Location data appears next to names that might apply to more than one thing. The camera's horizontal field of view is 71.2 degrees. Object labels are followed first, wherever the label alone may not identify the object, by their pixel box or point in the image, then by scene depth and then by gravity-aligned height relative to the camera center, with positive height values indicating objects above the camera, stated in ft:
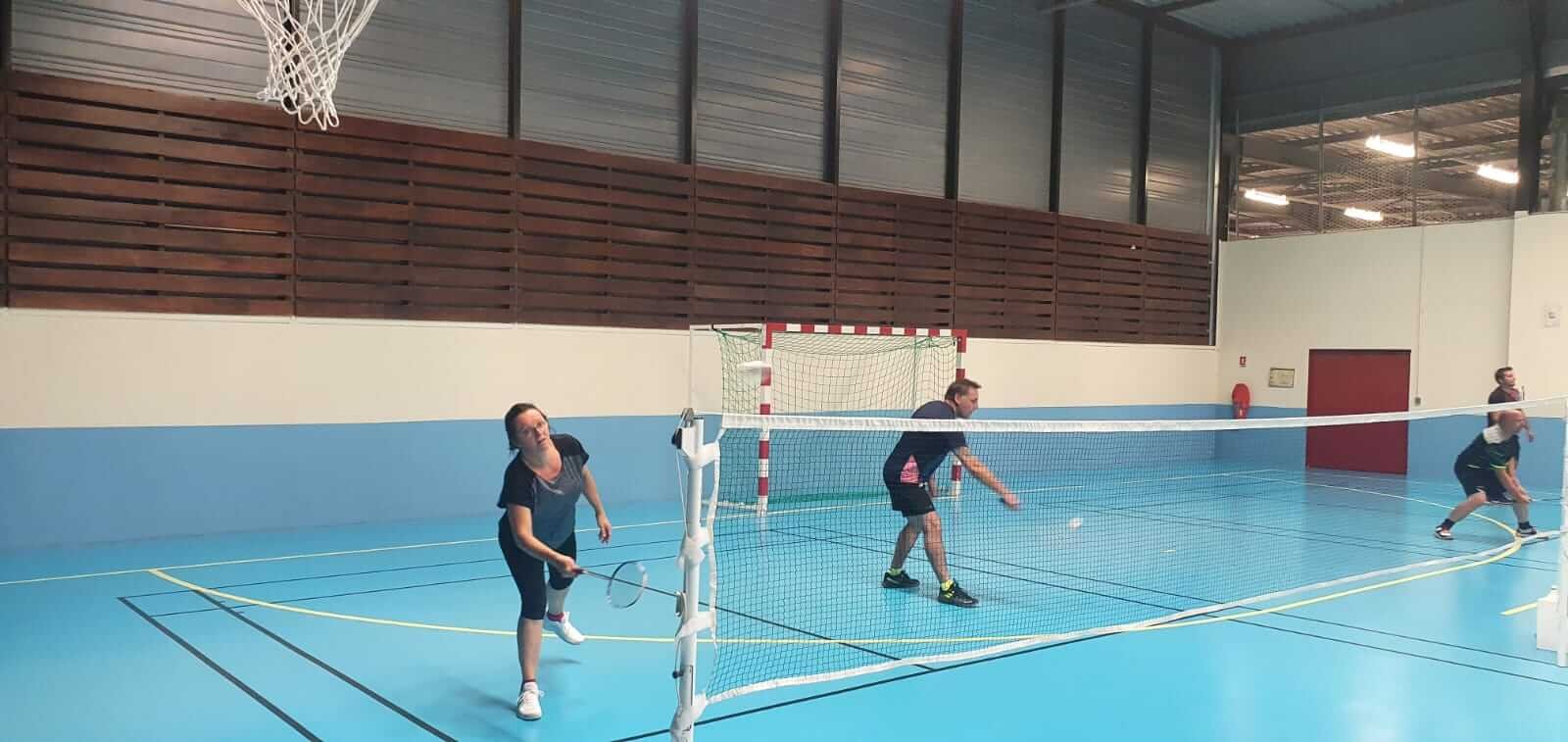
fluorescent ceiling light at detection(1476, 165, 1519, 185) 61.41 +10.51
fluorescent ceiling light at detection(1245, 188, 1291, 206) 71.20 +10.35
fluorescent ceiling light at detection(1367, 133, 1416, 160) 64.58 +12.55
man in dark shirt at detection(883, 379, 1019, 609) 28.22 -3.23
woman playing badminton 19.04 -3.07
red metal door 64.13 -2.63
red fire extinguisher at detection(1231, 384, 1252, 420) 70.23 -2.87
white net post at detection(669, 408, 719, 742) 13.62 -2.93
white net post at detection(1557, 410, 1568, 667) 23.98 -5.63
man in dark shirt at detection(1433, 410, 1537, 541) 39.04 -3.94
